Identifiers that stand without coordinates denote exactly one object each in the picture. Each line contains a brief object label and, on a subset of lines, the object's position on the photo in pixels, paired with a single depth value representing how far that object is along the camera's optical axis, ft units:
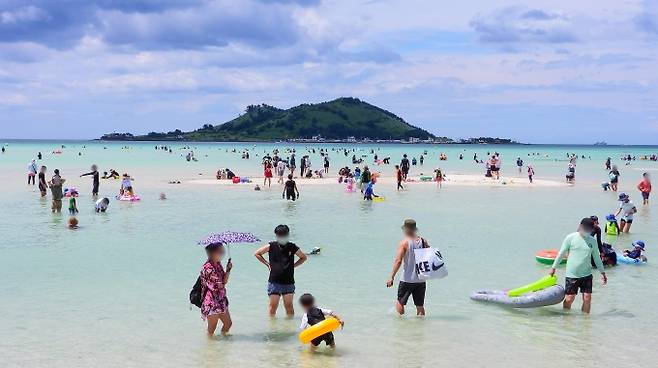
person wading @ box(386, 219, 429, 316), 37.17
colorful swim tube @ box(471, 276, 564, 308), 41.45
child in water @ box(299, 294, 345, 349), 33.68
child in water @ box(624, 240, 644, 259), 56.70
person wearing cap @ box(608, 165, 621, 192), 136.56
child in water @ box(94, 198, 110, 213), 93.25
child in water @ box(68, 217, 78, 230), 76.59
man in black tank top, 37.27
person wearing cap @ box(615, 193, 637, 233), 72.69
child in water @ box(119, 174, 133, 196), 112.88
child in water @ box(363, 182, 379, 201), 114.42
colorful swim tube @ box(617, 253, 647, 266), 56.39
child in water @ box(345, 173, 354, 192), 134.82
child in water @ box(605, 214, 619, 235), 73.15
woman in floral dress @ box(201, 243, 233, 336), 33.73
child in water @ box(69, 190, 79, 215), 88.94
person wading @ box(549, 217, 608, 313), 39.27
